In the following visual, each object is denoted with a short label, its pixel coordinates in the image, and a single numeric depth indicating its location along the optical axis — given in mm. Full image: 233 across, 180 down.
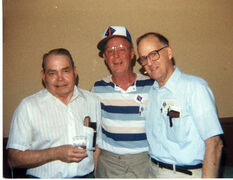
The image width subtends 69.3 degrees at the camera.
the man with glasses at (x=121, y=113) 1784
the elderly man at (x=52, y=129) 1501
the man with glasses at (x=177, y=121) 1315
